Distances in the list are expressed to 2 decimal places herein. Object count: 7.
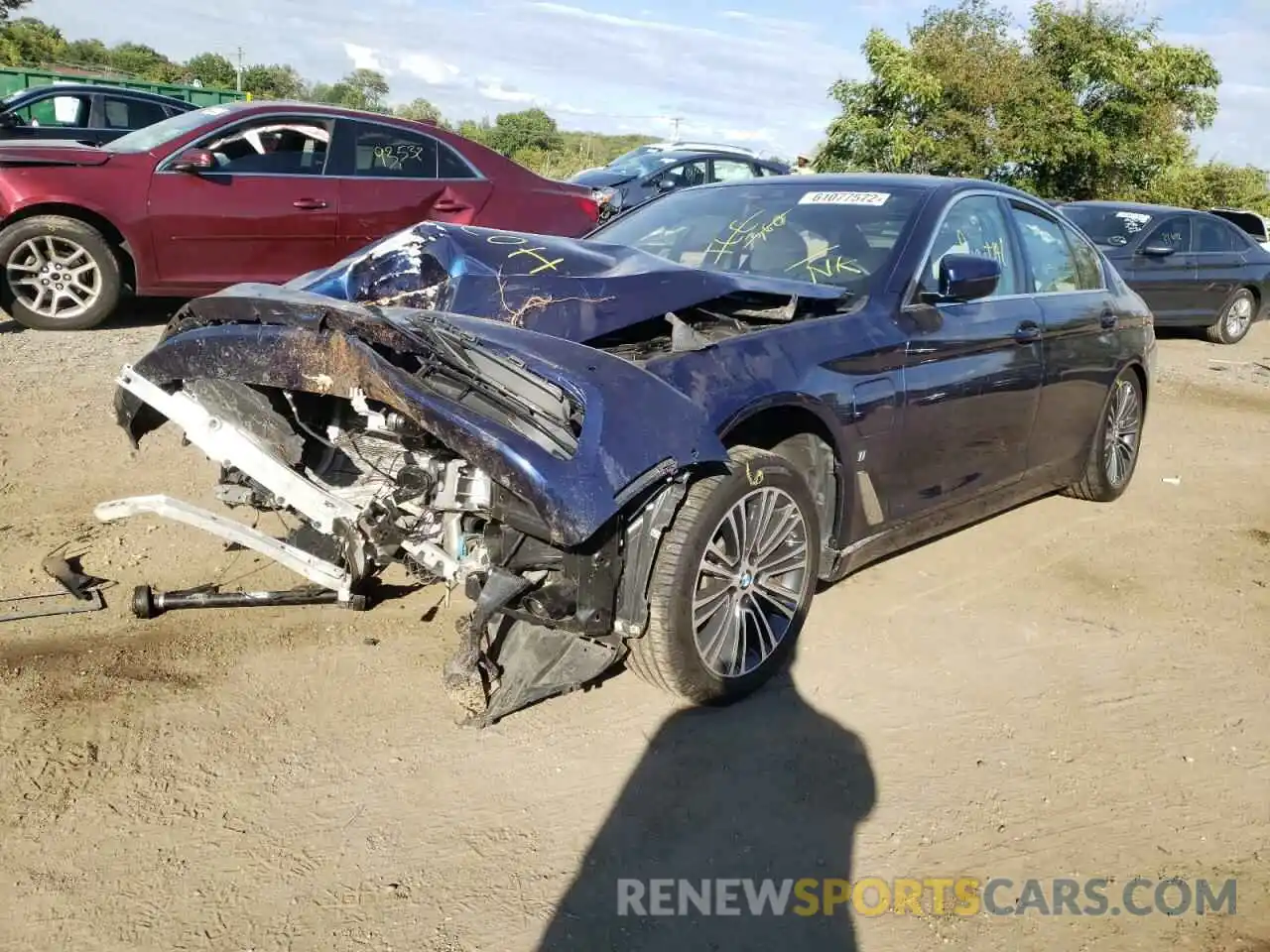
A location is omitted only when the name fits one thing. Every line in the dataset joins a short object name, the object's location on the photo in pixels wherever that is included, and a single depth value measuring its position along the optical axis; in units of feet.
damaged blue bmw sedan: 9.78
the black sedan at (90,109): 41.22
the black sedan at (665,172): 47.88
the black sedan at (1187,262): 40.29
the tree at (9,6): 106.11
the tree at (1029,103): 69.51
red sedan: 24.79
